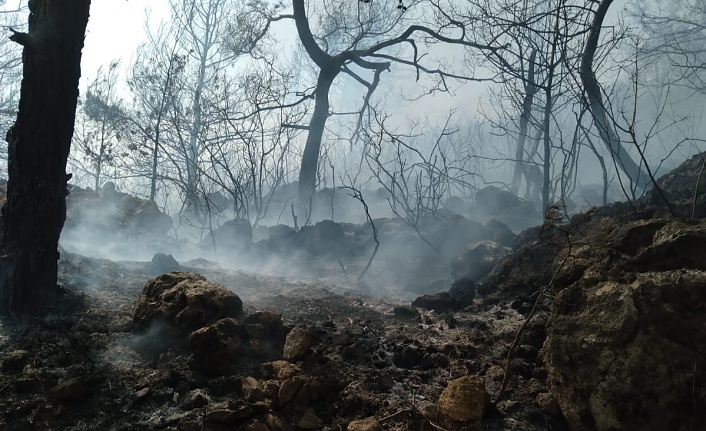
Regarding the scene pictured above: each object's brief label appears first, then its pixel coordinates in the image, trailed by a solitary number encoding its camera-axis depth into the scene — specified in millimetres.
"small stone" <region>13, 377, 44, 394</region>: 2279
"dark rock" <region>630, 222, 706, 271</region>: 1967
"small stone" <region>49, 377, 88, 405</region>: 2197
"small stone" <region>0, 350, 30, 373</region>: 2441
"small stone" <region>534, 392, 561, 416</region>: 1990
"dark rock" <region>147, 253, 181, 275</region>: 5520
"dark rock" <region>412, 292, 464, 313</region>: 3909
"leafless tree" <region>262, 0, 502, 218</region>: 10125
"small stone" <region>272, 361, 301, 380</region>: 2338
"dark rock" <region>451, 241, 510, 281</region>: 5512
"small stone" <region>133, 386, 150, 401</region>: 2270
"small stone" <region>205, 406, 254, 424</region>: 2033
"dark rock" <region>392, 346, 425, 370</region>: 2613
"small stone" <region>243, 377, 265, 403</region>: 2170
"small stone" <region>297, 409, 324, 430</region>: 2072
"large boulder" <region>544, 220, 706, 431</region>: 1619
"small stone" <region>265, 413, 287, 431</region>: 2002
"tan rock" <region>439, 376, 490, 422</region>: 1986
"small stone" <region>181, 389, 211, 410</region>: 2207
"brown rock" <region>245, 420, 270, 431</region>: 1980
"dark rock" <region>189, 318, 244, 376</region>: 2477
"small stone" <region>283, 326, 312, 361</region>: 2566
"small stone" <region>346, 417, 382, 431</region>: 1964
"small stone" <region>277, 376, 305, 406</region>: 2178
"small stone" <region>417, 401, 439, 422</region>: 2001
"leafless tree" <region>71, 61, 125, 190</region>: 14836
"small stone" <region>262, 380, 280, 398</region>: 2211
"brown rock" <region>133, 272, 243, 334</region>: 2826
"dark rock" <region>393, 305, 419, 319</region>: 3727
